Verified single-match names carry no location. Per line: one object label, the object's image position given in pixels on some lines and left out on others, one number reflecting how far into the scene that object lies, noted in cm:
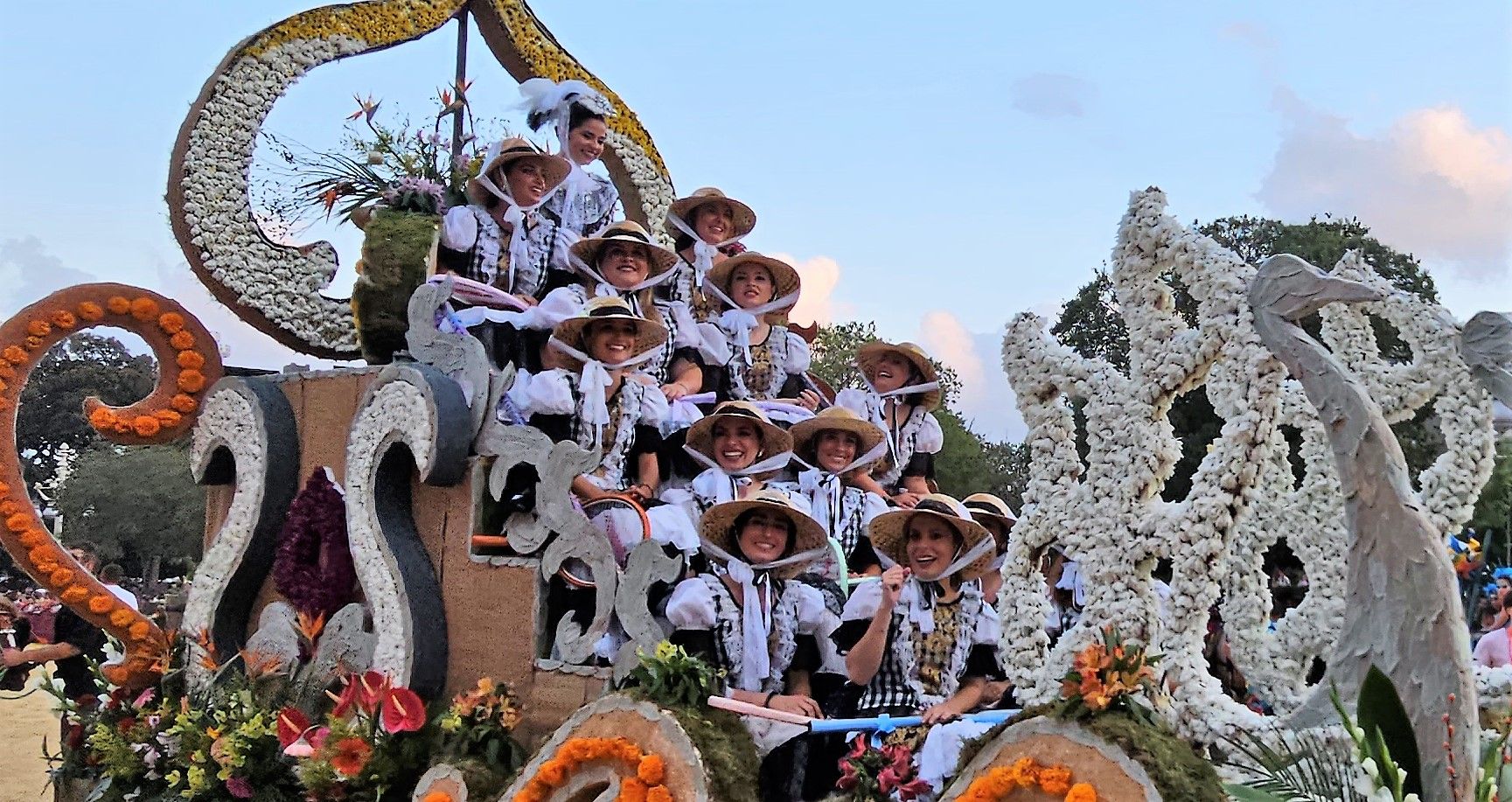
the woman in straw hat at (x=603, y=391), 609
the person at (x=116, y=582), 750
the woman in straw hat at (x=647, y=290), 692
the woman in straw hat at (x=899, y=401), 710
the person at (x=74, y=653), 893
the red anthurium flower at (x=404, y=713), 551
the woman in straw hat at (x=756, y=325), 735
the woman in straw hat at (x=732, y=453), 597
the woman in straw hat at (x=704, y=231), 769
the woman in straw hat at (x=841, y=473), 620
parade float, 378
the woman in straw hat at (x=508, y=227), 703
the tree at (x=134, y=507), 3017
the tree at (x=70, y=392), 3350
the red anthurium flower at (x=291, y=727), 589
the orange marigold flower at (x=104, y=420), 714
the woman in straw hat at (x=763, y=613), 496
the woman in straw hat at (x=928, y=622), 482
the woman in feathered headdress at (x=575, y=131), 766
